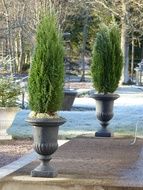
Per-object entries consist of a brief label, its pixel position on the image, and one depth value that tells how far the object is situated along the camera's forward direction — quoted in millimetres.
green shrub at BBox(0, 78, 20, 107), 12250
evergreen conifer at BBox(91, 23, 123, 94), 10445
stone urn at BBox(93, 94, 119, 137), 10391
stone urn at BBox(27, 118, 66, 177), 6559
